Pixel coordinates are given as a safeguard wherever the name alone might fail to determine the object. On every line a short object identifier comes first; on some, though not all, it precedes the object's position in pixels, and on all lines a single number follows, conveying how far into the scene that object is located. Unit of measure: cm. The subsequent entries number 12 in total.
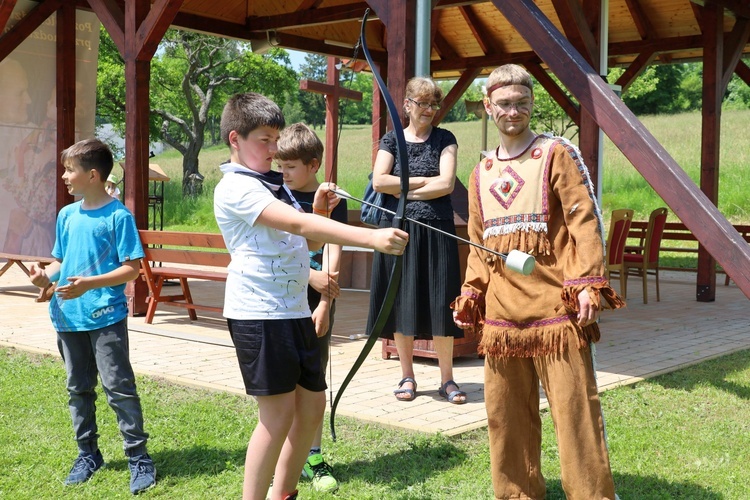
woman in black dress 501
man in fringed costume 314
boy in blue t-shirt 382
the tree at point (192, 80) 3438
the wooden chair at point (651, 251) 994
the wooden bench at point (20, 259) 972
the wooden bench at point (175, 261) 747
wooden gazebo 455
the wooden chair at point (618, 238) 932
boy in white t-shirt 302
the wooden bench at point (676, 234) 1197
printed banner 1065
